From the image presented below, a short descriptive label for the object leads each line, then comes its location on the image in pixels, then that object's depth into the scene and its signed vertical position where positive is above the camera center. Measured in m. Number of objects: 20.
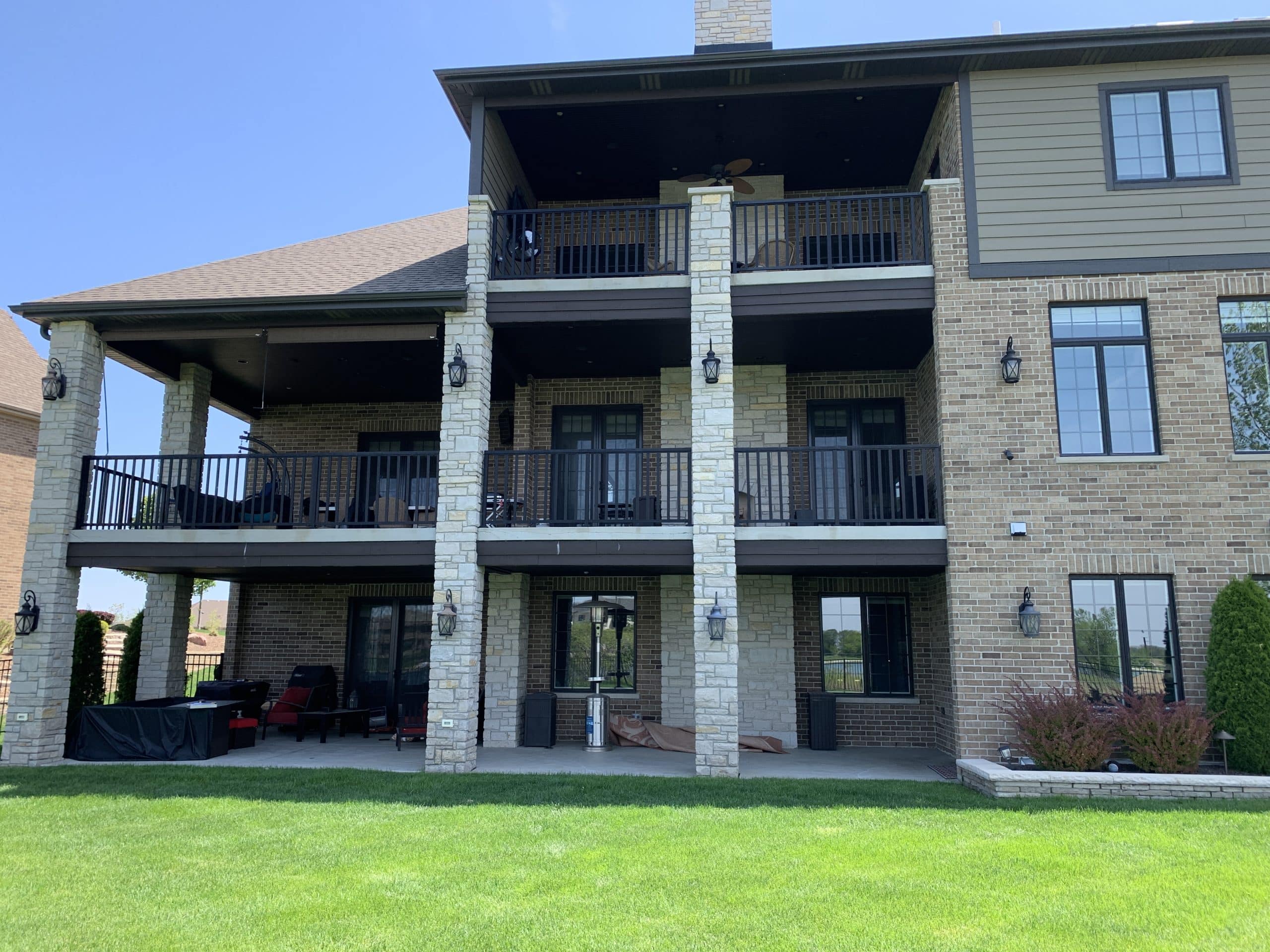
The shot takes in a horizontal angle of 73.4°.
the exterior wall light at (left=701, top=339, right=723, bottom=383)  10.55 +3.17
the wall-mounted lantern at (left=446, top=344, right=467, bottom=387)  10.96 +3.21
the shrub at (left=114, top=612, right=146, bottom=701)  13.80 -0.67
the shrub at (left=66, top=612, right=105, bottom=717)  12.88 -0.64
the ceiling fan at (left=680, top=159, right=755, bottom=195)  12.12 +6.48
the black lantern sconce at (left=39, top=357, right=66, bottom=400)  11.46 +3.15
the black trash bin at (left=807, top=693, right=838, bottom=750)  12.38 -1.36
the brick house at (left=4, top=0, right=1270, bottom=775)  10.12 +3.26
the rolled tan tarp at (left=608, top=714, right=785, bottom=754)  12.55 -1.60
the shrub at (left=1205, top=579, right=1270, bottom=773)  9.02 -0.47
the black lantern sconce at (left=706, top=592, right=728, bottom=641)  10.14 +0.03
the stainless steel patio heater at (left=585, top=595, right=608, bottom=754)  12.34 -1.40
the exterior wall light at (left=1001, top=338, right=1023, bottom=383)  10.25 +3.12
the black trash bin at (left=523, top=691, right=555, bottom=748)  12.60 -1.41
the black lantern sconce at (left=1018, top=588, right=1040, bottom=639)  9.77 +0.08
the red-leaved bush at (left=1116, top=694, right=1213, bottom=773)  8.89 -1.11
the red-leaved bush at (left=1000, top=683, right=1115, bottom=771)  8.91 -1.09
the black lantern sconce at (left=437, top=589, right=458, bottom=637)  10.59 +0.05
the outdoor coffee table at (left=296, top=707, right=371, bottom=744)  12.78 -1.45
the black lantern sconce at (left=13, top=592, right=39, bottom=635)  10.97 +0.06
